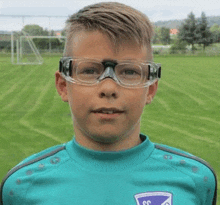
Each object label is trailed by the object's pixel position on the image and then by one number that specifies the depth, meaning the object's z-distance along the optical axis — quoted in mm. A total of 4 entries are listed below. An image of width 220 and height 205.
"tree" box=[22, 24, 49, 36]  40938
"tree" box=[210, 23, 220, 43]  60875
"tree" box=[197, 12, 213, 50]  60594
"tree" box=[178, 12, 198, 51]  60997
